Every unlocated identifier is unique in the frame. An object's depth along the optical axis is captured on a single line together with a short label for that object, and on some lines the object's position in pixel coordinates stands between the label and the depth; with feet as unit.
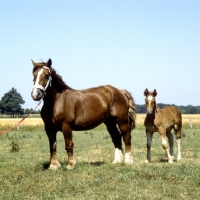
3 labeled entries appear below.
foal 32.14
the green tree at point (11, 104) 371.97
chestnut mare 27.71
